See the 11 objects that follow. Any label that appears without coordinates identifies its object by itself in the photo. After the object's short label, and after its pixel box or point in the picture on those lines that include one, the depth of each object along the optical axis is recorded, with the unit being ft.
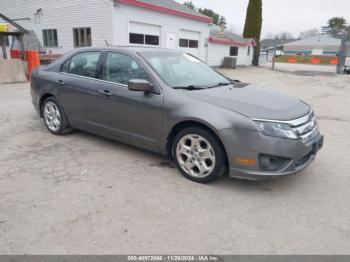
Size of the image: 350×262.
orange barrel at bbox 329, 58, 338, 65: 148.46
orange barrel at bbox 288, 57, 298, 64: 165.87
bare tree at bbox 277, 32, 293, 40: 392.88
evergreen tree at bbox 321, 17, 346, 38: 292.81
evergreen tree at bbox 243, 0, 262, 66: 101.71
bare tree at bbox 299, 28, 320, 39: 401.60
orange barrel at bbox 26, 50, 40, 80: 41.26
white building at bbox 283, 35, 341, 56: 222.69
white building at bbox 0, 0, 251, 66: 54.29
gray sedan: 11.04
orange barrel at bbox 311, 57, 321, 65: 156.27
